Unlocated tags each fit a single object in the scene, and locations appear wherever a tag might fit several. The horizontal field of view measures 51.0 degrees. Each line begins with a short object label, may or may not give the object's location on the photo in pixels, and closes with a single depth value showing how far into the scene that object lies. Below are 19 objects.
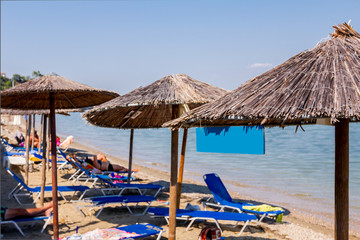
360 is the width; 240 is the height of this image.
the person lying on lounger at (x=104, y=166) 9.60
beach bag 4.45
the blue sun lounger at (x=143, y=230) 4.55
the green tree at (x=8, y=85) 79.19
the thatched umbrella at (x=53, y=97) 4.66
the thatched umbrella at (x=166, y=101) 4.66
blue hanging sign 6.10
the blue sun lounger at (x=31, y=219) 4.88
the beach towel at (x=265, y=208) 6.20
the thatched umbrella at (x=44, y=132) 6.52
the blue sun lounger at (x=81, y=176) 7.94
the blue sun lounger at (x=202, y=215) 5.26
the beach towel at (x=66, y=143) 15.07
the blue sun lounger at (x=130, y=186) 7.37
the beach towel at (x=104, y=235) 4.28
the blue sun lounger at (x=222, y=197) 6.15
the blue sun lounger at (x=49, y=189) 6.73
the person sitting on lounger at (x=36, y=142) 14.89
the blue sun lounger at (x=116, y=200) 5.95
